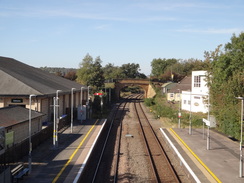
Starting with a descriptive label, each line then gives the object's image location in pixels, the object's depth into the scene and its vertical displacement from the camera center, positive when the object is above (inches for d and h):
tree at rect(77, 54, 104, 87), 2522.1 +176.3
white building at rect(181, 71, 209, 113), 1441.1 +9.4
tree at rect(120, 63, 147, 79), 4704.7 +370.7
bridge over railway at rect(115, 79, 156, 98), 2962.6 +81.7
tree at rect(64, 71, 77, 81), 3616.9 +200.4
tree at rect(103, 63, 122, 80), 4367.6 +279.4
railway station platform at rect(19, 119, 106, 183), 529.7 -163.2
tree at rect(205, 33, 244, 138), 933.2 +23.2
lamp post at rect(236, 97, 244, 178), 544.3 -156.2
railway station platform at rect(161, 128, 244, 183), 556.9 -164.4
